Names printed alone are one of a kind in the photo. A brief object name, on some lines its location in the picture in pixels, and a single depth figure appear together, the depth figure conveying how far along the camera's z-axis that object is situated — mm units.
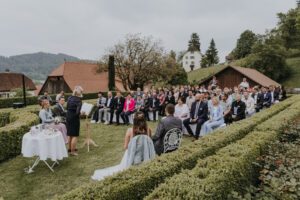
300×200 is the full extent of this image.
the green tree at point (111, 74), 27141
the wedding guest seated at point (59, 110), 7816
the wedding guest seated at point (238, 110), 7938
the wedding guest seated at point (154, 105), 11426
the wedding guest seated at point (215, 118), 7348
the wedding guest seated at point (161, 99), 12289
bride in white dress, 3879
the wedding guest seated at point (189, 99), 10571
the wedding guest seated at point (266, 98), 11331
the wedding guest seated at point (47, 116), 6929
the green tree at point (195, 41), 86000
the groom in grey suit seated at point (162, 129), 4770
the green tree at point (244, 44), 59500
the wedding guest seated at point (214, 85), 15711
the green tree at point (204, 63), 70112
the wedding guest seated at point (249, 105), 9164
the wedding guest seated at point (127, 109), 10499
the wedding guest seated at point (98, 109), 11492
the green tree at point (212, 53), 75912
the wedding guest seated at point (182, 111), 8297
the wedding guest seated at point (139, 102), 11408
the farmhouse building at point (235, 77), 25922
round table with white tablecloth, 5070
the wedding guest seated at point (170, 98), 12202
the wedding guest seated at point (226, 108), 8358
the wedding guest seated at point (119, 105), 10672
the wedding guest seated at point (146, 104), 11367
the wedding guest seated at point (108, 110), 11023
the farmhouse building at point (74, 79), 32062
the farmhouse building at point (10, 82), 46594
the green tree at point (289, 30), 52250
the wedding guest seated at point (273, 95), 11666
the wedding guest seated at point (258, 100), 10920
